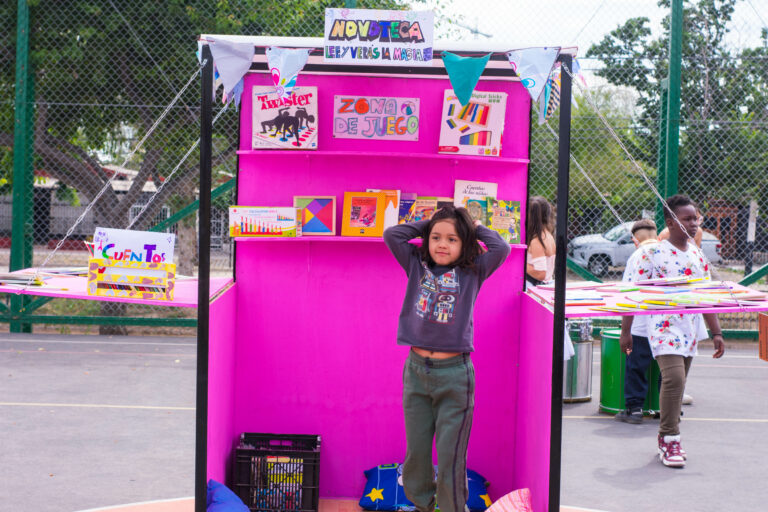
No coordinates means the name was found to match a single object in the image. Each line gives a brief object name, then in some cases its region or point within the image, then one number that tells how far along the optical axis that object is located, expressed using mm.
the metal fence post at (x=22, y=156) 10766
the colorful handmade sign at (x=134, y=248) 4094
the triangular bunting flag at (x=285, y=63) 4234
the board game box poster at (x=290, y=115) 5039
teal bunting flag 4199
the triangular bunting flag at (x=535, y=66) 4152
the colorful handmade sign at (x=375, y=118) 5102
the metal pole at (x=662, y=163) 10366
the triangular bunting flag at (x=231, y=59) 4285
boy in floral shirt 5879
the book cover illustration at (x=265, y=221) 4984
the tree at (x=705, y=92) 10539
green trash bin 7523
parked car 10875
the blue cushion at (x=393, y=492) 5012
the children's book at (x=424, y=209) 5090
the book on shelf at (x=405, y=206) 5117
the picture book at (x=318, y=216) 5062
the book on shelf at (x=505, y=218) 5117
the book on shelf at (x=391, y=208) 5066
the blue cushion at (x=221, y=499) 4367
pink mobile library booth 5129
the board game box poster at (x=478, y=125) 5051
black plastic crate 4930
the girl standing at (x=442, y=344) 4223
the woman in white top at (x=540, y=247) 7340
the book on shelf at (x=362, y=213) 5078
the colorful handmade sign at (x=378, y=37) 4242
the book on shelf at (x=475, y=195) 5109
